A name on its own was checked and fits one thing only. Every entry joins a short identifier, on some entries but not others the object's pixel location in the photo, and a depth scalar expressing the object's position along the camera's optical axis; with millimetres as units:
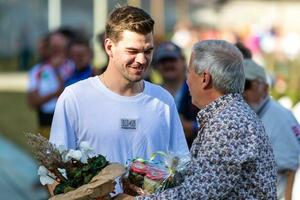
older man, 7912
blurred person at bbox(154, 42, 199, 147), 15927
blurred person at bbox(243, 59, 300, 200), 12900
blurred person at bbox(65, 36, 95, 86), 17247
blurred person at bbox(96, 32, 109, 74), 15605
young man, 9355
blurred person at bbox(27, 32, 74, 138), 19667
